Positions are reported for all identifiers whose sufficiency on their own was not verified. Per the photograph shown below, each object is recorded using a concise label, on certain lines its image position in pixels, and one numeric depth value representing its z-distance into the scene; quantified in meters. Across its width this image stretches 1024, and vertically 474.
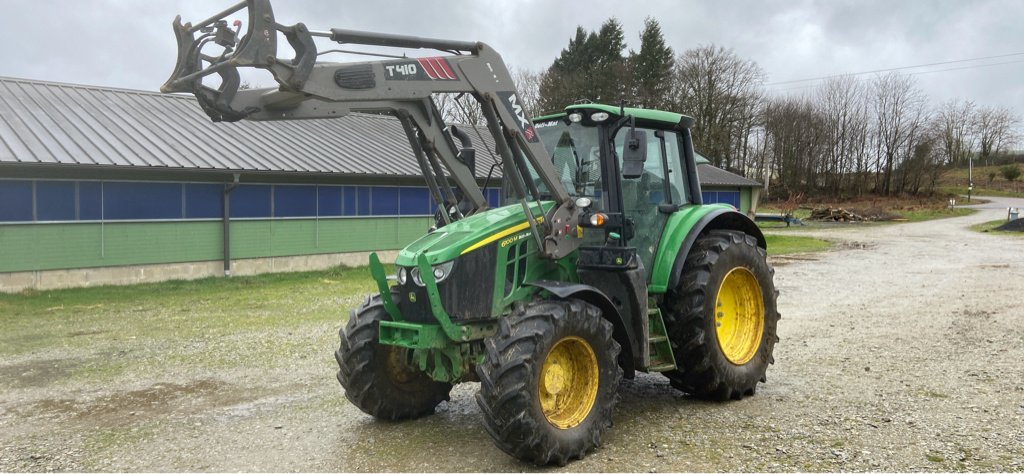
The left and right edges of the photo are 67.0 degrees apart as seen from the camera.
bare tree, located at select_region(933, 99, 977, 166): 68.62
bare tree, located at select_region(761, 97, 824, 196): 58.88
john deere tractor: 4.58
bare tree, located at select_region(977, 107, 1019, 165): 73.62
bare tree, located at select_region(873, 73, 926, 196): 59.62
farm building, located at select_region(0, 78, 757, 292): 14.78
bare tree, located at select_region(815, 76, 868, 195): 59.78
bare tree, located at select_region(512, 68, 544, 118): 50.39
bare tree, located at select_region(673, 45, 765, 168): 49.06
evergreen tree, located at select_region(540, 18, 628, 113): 48.94
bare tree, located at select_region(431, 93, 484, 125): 36.82
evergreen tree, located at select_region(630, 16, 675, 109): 49.53
